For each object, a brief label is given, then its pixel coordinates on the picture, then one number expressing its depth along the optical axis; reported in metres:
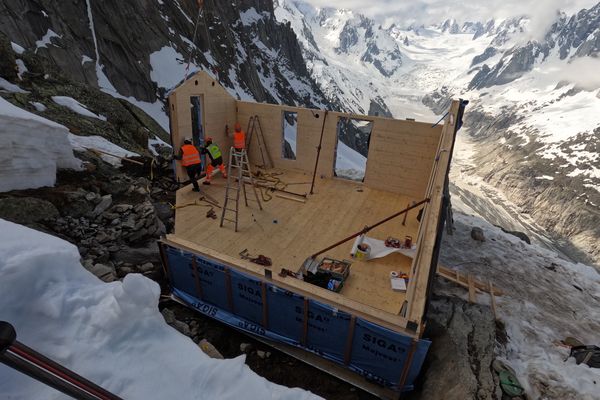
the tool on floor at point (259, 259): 8.90
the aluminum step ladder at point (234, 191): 10.04
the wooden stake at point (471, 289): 10.24
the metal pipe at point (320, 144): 13.96
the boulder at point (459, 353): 6.78
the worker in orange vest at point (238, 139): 15.20
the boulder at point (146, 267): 9.14
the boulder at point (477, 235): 16.33
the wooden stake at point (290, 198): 12.80
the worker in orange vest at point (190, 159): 12.22
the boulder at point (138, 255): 8.84
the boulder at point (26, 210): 7.34
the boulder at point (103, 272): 6.96
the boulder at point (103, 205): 9.16
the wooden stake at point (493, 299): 9.74
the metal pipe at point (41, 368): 2.13
